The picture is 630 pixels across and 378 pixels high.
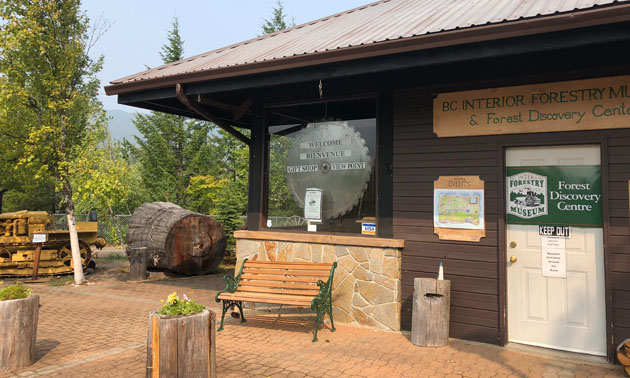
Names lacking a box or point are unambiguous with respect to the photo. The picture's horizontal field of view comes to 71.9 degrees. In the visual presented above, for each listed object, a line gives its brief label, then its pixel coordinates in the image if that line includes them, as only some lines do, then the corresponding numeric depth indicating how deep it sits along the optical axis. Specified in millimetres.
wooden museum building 4551
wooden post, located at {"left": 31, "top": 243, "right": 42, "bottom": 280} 10234
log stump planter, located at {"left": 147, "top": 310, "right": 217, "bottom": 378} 3502
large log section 10688
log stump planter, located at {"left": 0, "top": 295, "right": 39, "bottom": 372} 4285
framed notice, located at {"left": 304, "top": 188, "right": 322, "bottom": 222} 6547
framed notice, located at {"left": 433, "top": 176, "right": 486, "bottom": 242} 5250
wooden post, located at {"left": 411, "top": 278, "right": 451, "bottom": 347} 5000
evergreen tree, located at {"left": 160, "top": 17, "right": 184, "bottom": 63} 27078
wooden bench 5418
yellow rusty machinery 10535
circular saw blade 6199
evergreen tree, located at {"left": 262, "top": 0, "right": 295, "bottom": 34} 26984
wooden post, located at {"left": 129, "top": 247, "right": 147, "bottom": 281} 10227
